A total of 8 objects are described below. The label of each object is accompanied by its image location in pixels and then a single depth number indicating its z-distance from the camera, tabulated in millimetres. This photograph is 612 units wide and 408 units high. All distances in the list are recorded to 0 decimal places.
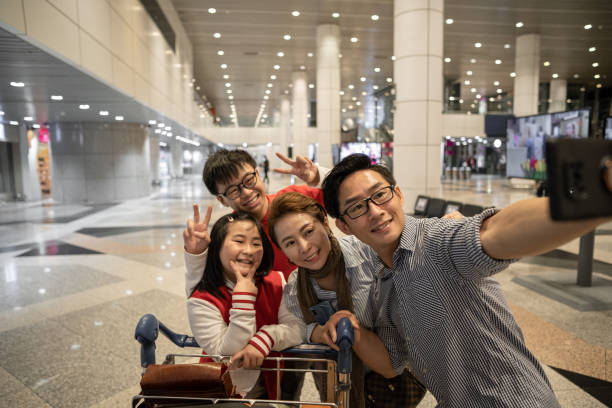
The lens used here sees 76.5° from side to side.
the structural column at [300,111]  28547
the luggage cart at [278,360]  1381
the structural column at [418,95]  9414
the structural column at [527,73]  21203
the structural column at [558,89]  31969
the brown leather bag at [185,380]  1359
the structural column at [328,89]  19453
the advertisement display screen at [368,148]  17578
